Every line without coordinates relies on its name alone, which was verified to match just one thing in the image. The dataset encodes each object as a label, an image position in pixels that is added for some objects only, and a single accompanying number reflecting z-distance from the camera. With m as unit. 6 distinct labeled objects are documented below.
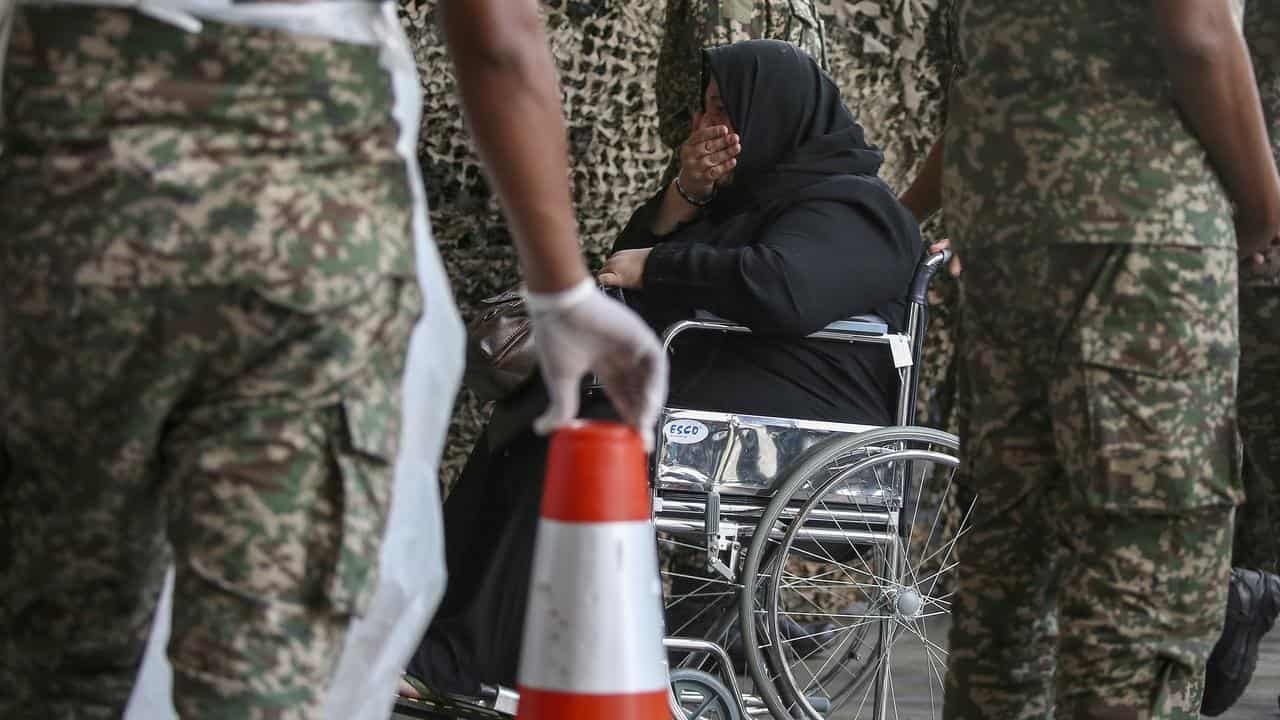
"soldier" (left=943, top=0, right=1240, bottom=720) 7.27
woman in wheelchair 8.37
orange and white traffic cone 6.95
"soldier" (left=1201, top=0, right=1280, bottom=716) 8.54
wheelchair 8.17
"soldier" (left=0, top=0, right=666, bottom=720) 6.70
